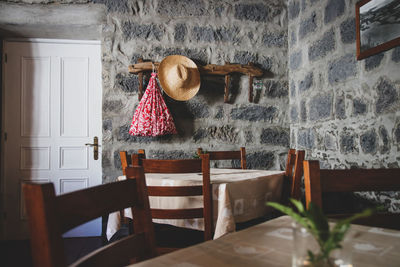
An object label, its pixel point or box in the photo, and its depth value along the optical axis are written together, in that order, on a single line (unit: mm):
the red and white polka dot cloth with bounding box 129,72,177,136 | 2803
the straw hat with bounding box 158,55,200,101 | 2889
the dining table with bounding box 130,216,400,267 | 617
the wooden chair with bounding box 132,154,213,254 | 1538
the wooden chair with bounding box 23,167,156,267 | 578
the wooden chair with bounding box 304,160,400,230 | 941
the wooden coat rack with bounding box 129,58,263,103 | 2939
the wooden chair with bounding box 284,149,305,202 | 1898
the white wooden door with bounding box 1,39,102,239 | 3104
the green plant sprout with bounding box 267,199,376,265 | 468
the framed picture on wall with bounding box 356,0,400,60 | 1808
